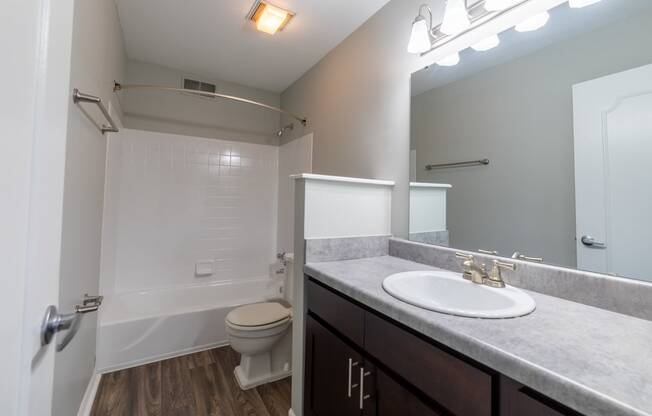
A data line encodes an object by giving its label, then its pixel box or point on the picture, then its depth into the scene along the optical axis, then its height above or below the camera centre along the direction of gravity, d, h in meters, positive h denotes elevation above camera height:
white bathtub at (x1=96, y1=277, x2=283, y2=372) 1.93 -0.86
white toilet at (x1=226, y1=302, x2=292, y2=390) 1.74 -0.85
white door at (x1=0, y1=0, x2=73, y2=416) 0.38 +0.03
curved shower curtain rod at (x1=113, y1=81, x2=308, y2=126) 1.98 +0.95
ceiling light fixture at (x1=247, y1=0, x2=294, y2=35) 1.73 +1.34
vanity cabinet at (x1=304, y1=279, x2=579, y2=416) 0.58 -0.44
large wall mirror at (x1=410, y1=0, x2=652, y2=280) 0.84 +0.29
